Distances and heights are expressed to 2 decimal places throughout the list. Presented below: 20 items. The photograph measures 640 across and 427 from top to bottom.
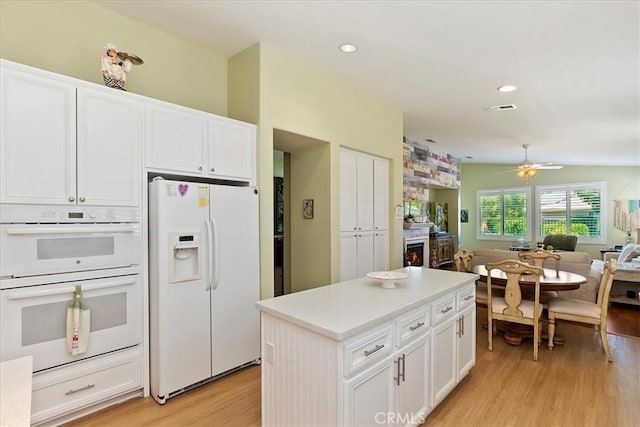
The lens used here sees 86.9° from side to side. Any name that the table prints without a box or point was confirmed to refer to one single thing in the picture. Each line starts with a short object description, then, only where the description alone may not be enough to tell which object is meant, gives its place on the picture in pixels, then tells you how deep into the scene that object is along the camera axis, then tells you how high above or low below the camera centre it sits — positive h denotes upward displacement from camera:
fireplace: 6.48 -0.70
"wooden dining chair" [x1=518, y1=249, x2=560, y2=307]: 3.97 -0.54
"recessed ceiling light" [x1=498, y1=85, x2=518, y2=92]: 3.77 +1.43
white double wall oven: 1.96 -0.39
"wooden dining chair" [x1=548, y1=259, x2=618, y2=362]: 3.10 -0.93
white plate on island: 2.41 -0.45
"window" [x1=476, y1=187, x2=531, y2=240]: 9.29 +0.03
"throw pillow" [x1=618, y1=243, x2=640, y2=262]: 5.82 -0.68
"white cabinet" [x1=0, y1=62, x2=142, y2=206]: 1.94 +0.47
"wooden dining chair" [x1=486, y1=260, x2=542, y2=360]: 3.20 -0.90
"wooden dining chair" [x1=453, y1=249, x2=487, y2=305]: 4.05 -0.63
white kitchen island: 1.57 -0.74
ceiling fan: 6.46 +0.89
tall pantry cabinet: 3.99 +0.02
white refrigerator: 2.46 -0.52
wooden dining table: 3.30 -0.69
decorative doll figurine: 2.39 +1.09
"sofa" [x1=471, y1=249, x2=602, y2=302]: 4.59 -0.78
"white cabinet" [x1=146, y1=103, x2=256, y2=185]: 2.53 +0.59
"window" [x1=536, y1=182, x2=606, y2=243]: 8.36 +0.10
